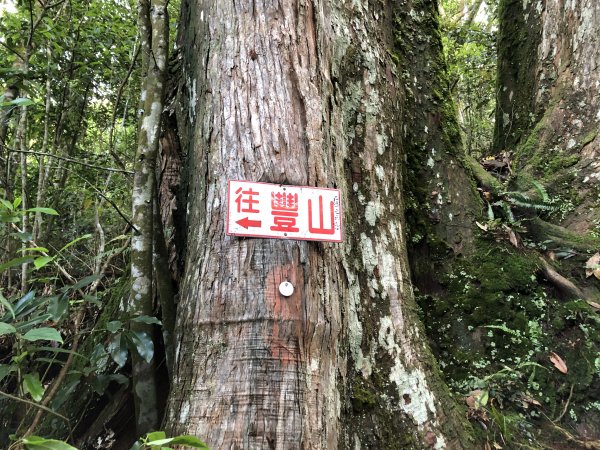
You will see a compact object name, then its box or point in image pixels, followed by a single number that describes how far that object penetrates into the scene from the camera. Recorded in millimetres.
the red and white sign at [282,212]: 1569
